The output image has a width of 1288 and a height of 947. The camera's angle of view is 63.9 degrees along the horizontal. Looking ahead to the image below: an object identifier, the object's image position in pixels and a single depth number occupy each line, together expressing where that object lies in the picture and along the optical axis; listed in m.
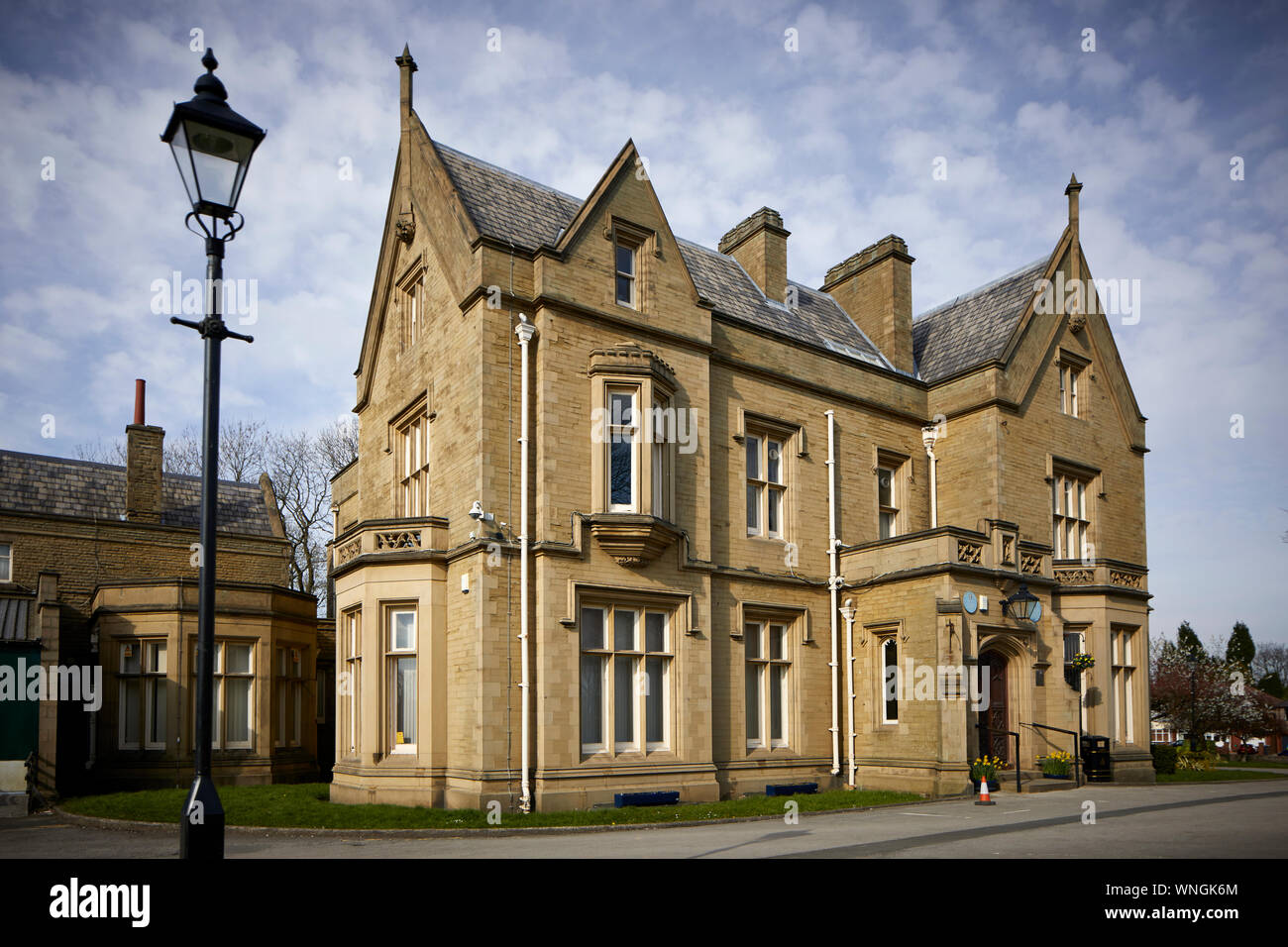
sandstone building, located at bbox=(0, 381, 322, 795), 21.62
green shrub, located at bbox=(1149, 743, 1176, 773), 26.92
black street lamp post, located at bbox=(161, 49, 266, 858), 6.45
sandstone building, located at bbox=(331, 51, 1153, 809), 17.73
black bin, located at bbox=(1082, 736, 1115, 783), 22.14
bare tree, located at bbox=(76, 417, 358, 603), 46.25
